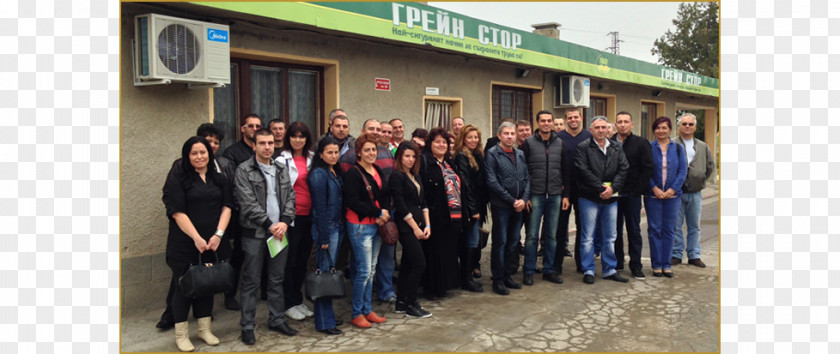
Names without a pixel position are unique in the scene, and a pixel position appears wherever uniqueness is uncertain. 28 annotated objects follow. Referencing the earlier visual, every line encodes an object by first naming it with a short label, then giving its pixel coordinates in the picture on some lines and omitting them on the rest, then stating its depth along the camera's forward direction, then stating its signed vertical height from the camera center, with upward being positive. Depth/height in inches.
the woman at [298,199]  221.6 -11.9
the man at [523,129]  288.8 +15.9
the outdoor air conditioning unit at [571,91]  505.7 +58.7
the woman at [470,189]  261.1 -10.3
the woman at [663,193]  298.7 -14.4
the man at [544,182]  276.1 -8.2
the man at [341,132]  242.8 +12.9
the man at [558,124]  340.2 +21.4
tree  1503.4 +298.8
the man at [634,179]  289.1 -7.6
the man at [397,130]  286.1 +15.8
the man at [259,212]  201.5 -15.1
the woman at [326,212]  209.6 -15.7
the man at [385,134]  253.6 +12.8
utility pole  2336.6 +440.4
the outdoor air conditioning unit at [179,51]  223.5 +42.8
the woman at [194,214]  189.8 -14.8
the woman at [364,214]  213.2 -17.0
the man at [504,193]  263.0 -12.2
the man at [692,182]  312.5 -10.0
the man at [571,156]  289.7 +3.4
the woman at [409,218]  225.3 -19.6
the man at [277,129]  243.6 +14.3
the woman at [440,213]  248.2 -19.5
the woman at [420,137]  271.7 +12.0
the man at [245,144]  234.7 +8.4
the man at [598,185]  279.0 -9.9
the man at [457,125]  309.0 +19.4
